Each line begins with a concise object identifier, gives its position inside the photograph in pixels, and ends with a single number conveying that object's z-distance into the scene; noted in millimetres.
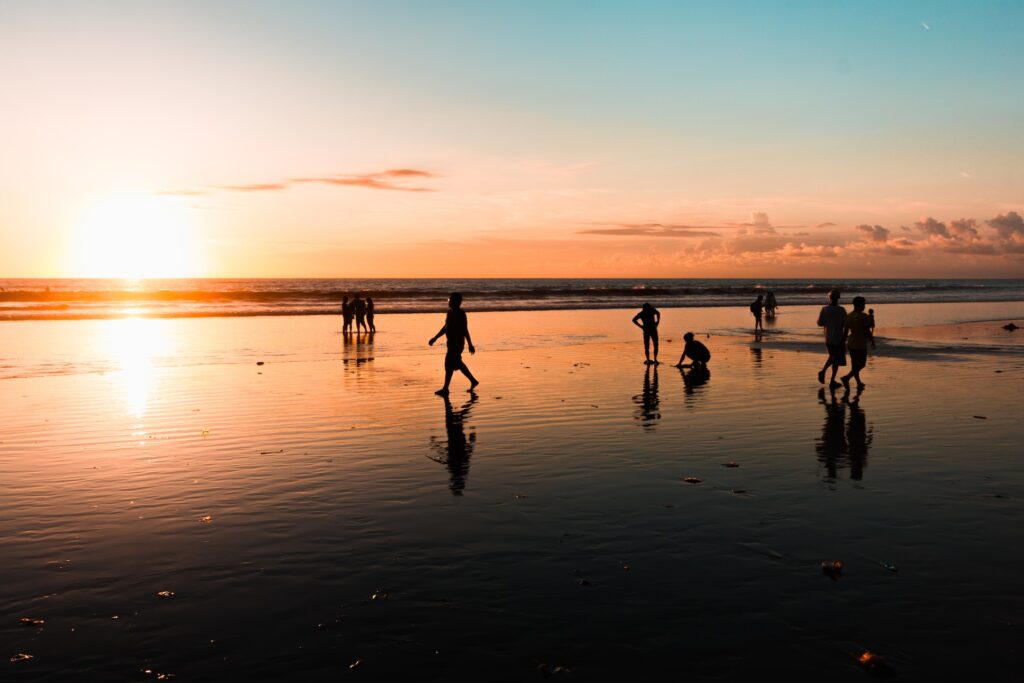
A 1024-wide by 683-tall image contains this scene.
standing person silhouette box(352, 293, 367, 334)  36200
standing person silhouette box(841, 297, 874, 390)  17375
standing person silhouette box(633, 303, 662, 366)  23250
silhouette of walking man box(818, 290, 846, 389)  17719
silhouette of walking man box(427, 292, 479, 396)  17297
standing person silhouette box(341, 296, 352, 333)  35906
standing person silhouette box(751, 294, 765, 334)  35312
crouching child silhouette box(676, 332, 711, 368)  21703
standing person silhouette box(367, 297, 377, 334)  37362
